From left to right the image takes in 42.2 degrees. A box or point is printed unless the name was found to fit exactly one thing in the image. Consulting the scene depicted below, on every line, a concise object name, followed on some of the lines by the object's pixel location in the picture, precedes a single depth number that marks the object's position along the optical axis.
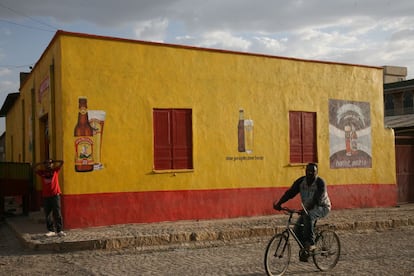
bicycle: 7.50
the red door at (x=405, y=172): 18.78
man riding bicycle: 7.95
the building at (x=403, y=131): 18.86
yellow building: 12.66
